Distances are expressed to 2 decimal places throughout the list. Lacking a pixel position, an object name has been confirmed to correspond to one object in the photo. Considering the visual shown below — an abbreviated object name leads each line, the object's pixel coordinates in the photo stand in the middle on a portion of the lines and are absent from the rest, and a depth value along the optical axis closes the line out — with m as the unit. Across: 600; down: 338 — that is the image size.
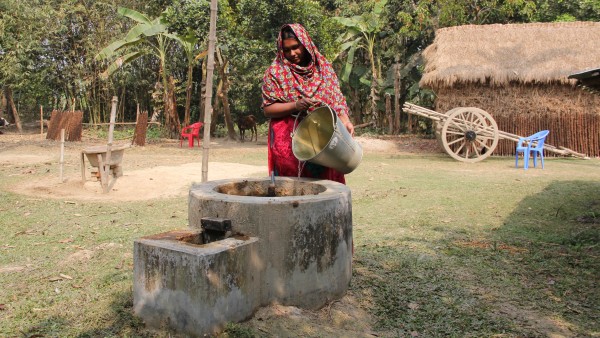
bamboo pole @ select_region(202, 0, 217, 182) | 5.16
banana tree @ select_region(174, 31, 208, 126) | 14.59
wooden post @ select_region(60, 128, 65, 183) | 8.01
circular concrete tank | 2.74
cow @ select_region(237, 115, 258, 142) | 17.86
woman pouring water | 3.49
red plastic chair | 15.74
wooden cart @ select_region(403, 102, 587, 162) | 12.48
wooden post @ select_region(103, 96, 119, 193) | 7.45
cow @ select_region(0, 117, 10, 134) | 18.81
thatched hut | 13.47
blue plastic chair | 10.77
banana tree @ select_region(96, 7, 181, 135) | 15.70
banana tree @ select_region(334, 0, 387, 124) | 17.80
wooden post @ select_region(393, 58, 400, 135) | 19.28
